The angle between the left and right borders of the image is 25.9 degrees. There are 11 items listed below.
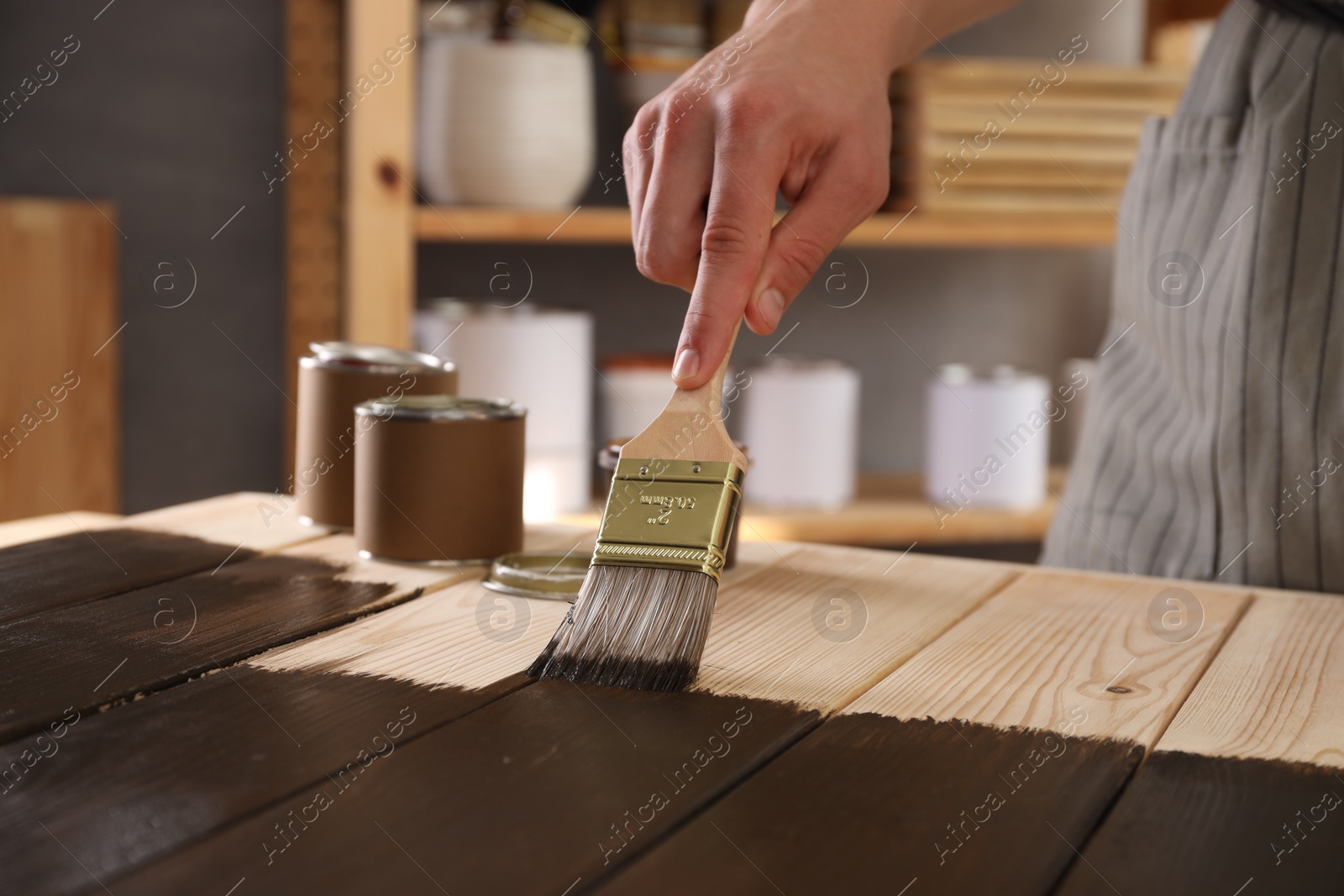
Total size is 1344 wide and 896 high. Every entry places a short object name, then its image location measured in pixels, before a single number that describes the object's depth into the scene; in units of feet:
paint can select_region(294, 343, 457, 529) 4.82
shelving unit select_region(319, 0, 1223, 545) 6.36
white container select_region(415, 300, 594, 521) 6.45
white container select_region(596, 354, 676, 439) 6.82
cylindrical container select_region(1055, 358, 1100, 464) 7.80
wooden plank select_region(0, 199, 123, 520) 6.51
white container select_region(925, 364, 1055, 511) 7.19
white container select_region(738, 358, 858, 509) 7.02
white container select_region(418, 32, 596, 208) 6.44
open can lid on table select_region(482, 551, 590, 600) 4.48
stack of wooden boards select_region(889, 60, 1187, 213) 6.97
